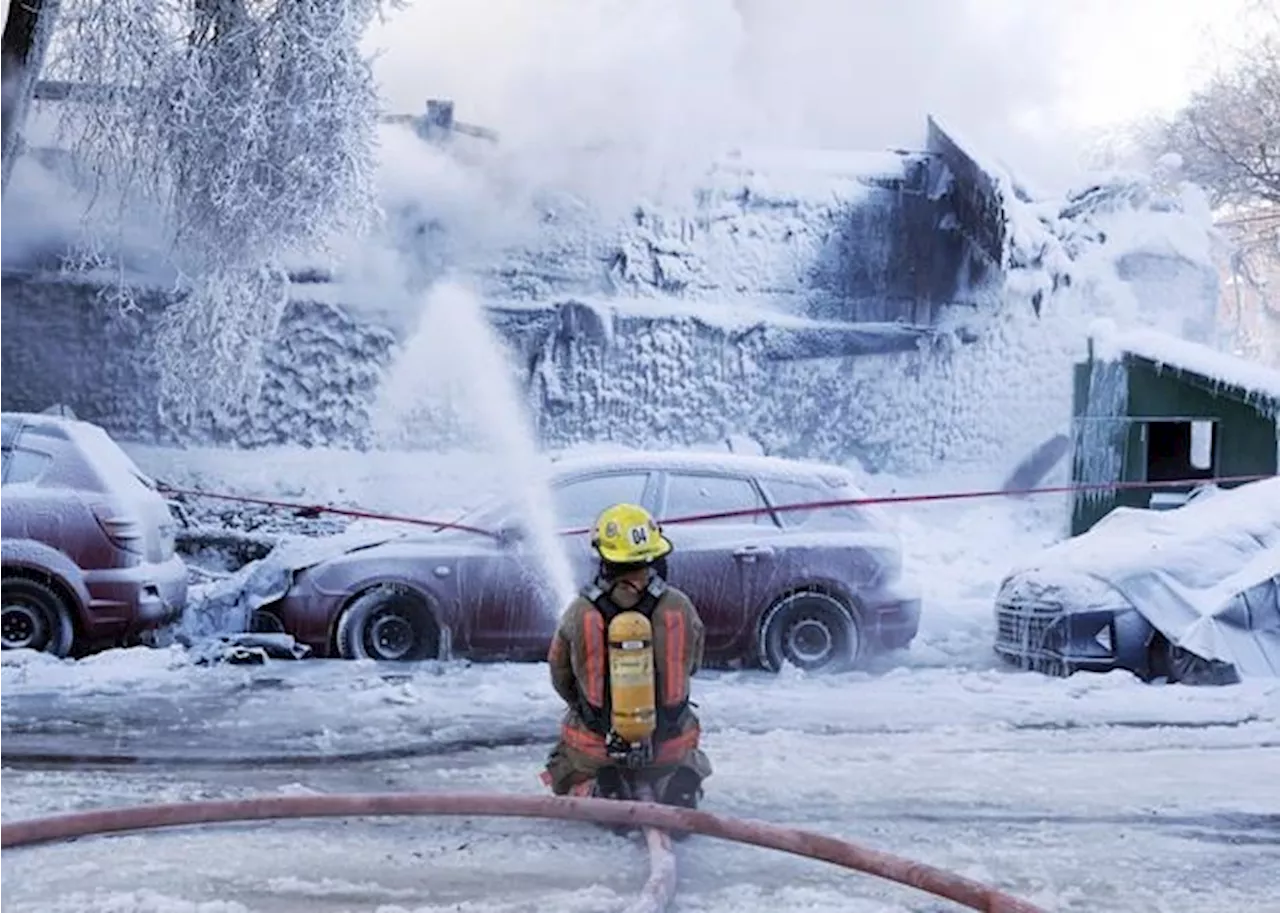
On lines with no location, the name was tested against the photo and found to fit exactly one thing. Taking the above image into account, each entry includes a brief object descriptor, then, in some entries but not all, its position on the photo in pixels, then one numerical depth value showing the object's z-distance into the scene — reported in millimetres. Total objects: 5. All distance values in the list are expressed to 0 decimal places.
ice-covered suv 8180
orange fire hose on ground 4438
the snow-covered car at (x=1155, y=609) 8281
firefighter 5023
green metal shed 8961
